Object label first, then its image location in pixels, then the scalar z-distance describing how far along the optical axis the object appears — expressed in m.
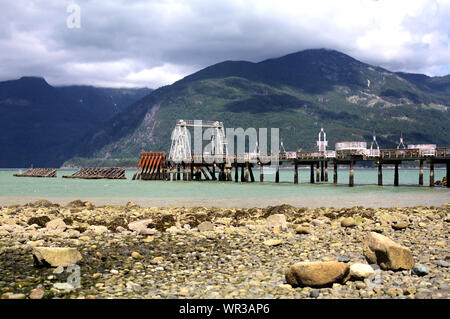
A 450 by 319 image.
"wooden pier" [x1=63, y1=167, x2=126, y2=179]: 112.44
